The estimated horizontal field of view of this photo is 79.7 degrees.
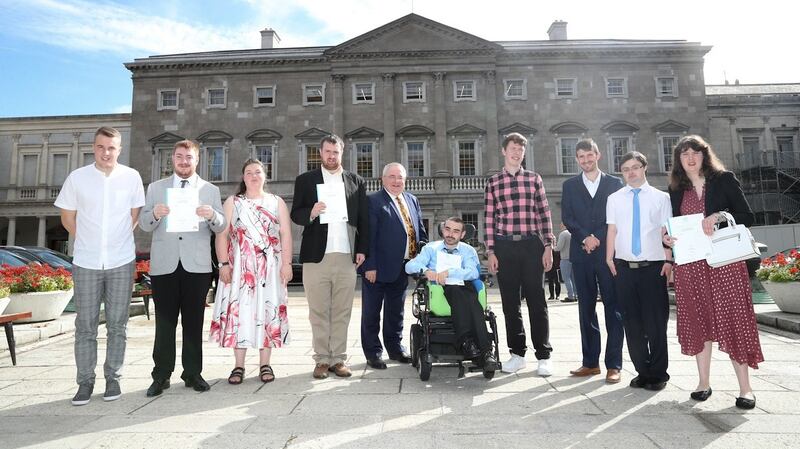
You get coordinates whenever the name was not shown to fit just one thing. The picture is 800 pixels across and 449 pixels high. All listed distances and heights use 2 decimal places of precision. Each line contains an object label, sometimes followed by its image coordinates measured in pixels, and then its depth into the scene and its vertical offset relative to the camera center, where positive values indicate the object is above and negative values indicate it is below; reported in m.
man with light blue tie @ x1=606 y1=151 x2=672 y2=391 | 4.39 -0.10
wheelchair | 4.66 -0.74
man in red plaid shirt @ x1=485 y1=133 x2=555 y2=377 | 5.08 +0.11
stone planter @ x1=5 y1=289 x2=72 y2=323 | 8.05 -0.60
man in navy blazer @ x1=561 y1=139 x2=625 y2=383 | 4.80 +0.07
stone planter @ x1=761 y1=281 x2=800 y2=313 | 7.83 -0.71
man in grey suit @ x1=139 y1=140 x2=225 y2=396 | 4.47 -0.09
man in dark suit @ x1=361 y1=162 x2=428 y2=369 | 5.50 -0.01
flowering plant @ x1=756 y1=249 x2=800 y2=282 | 7.84 -0.28
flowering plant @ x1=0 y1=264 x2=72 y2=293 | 8.00 -0.17
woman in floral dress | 4.73 -0.10
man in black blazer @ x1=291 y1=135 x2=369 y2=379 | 5.10 +0.10
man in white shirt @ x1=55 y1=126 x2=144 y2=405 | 4.27 +0.15
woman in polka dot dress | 3.86 -0.29
